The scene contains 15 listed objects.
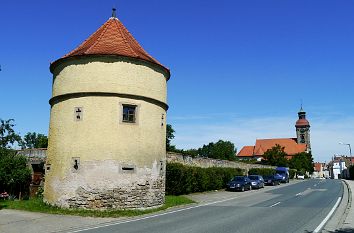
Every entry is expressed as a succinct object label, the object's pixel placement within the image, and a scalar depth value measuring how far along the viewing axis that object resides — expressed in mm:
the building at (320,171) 176500
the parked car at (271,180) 46125
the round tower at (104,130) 17641
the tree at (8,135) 42625
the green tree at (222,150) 106438
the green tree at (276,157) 80562
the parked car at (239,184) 34062
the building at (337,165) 141062
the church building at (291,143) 131262
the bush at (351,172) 79812
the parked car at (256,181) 37503
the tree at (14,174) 23625
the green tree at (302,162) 95500
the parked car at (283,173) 53688
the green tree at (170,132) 62594
